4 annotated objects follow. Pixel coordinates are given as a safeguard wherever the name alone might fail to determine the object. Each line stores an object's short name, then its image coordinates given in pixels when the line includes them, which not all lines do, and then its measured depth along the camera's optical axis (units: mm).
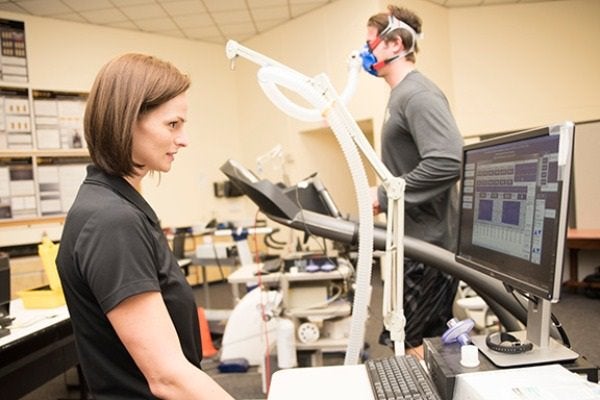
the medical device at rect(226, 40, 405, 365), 1112
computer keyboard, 867
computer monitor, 791
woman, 793
